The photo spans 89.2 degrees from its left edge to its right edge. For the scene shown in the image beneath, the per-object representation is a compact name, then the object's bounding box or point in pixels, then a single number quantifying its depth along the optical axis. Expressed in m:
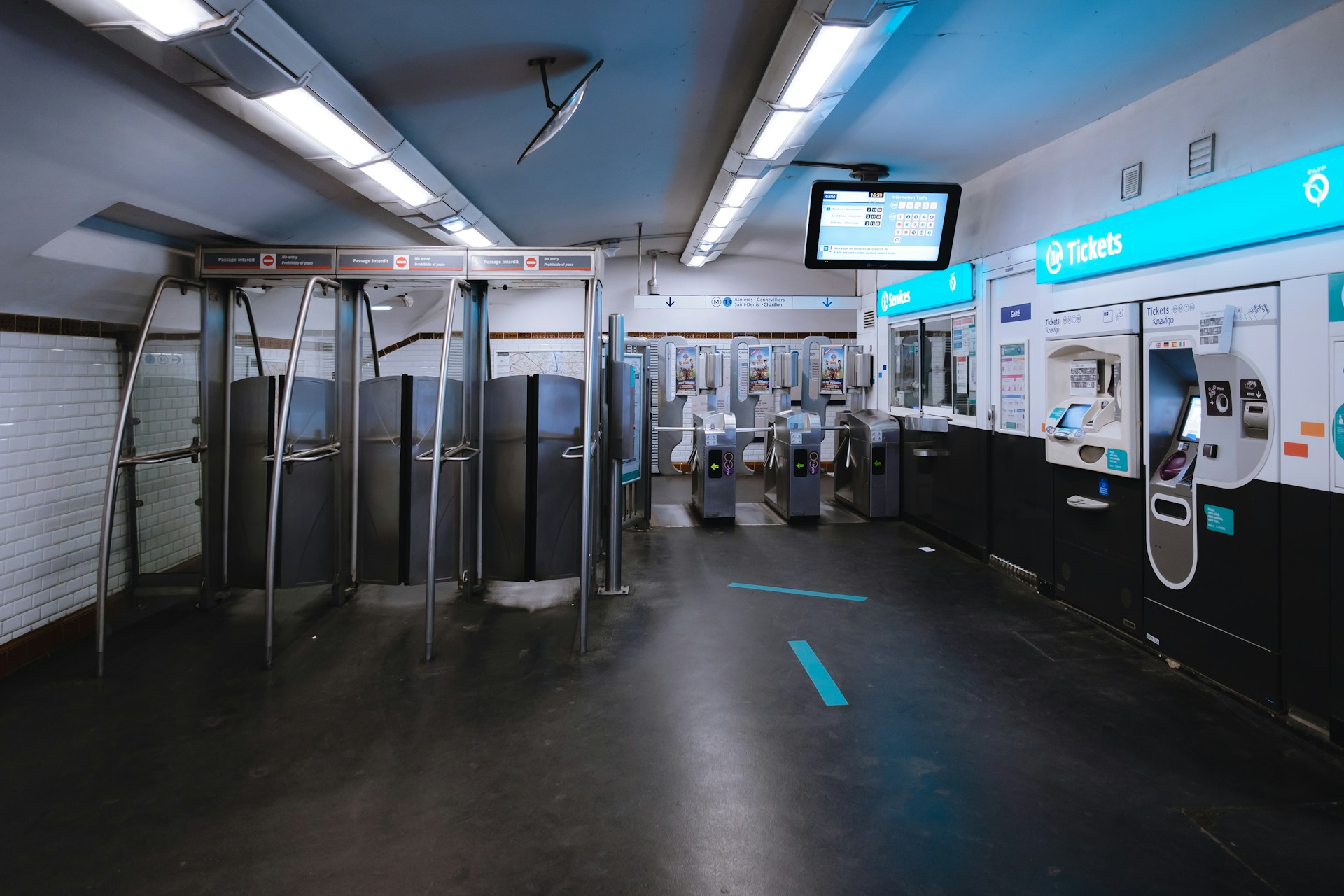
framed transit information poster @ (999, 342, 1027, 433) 5.14
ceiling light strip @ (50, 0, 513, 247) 2.28
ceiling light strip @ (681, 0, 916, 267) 2.81
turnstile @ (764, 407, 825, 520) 7.28
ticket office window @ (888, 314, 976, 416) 6.17
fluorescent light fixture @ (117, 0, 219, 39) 2.19
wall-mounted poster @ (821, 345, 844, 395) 9.02
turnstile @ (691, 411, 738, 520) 7.24
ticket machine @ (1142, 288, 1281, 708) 3.18
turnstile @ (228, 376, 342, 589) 4.54
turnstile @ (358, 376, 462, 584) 4.70
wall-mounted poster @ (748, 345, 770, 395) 9.48
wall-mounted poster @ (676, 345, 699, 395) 9.52
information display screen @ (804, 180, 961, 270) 5.12
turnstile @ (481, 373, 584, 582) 4.70
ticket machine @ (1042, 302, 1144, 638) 3.94
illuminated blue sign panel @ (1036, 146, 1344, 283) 2.88
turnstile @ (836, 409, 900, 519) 7.38
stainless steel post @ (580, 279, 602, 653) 3.86
